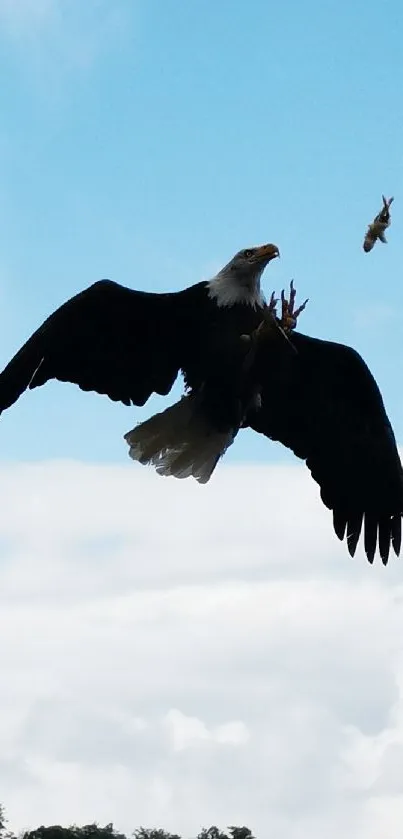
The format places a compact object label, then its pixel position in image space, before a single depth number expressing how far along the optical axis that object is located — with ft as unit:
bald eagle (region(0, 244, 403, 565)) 71.67
